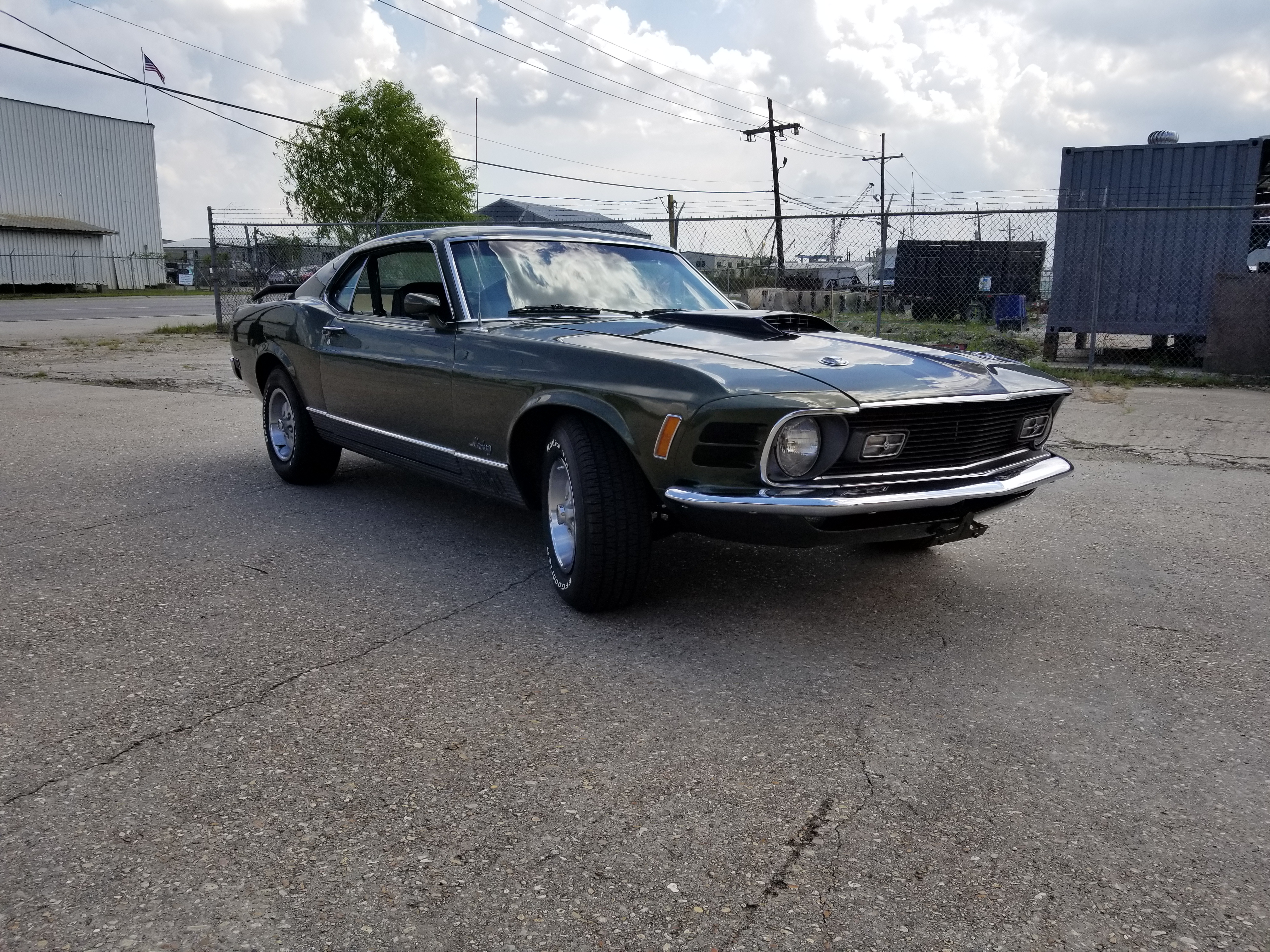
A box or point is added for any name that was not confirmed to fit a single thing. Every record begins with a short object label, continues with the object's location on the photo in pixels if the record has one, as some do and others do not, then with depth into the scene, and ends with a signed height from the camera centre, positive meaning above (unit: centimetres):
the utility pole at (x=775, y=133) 3391 +496
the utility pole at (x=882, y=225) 1164 +67
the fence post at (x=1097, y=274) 1078 +10
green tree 4122 +475
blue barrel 1777 -49
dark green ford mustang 325 -43
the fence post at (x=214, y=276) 1644 +10
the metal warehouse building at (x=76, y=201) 4584 +391
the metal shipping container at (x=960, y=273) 2038 +21
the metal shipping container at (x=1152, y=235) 1206 +58
